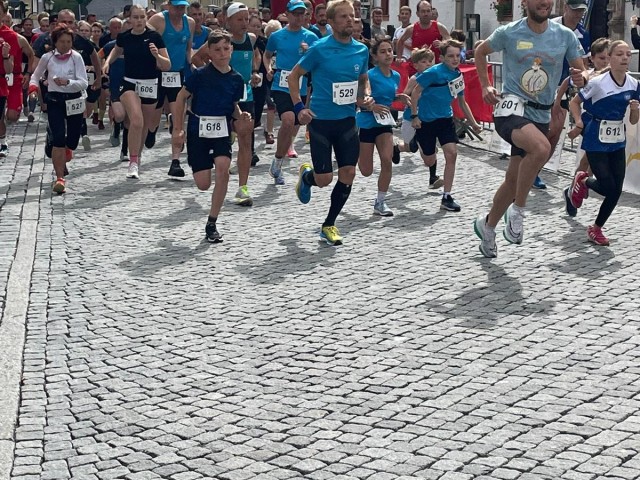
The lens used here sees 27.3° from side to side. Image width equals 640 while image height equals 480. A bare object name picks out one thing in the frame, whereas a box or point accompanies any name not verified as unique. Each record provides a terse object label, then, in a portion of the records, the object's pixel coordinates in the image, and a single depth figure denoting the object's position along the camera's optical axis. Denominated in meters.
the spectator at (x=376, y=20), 24.25
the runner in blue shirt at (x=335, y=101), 10.26
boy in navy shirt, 10.80
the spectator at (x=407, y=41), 20.05
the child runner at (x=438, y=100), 12.48
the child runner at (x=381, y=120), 11.69
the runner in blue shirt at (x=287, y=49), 14.48
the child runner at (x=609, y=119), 10.31
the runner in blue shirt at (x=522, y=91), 9.14
